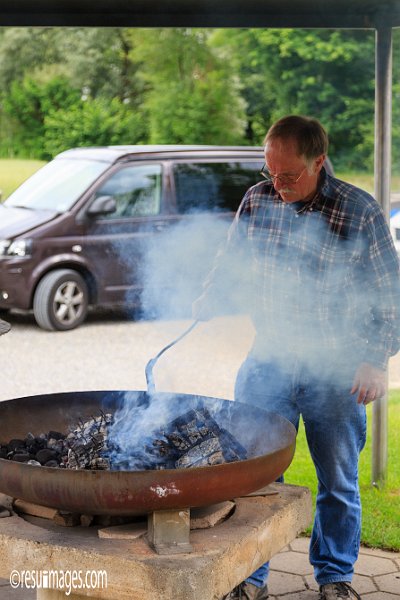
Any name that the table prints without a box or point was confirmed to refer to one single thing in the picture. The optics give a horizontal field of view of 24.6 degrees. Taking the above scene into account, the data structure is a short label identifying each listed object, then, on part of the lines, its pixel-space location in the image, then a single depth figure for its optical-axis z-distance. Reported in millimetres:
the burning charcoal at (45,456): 2567
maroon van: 8797
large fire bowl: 2225
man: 3041
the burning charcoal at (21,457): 2549
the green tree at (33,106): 19656
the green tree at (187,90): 18953
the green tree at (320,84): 18516
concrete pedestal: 2189
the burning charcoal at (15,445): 2660
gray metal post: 4172
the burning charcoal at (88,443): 2529
